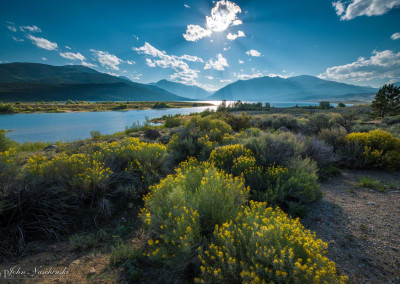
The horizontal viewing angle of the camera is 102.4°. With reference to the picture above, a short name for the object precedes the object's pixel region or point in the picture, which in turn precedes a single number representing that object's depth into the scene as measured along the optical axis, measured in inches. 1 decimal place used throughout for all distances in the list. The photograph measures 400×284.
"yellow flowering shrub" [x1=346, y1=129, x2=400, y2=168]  204.8
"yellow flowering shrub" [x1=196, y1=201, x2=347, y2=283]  57.8
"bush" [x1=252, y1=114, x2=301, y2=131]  446.9
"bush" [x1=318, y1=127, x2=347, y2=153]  261.6
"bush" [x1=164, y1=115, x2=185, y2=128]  595.8
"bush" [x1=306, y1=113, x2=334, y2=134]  406.0
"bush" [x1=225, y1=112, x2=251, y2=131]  458.3
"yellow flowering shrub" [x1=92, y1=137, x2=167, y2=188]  163.3
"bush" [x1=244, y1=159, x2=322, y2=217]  120.3
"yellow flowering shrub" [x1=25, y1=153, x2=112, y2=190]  127.7
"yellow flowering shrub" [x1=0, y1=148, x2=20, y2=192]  108.4
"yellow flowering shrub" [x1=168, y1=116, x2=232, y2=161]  239.4
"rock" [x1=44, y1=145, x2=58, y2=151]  306.8
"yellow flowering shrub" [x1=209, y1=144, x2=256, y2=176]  149.6
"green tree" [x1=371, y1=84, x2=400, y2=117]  663.8
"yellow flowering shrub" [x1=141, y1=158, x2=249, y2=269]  76.2
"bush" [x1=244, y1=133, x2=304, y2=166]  175.0
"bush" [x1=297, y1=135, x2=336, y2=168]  211.8
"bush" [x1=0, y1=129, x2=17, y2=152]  270.9
